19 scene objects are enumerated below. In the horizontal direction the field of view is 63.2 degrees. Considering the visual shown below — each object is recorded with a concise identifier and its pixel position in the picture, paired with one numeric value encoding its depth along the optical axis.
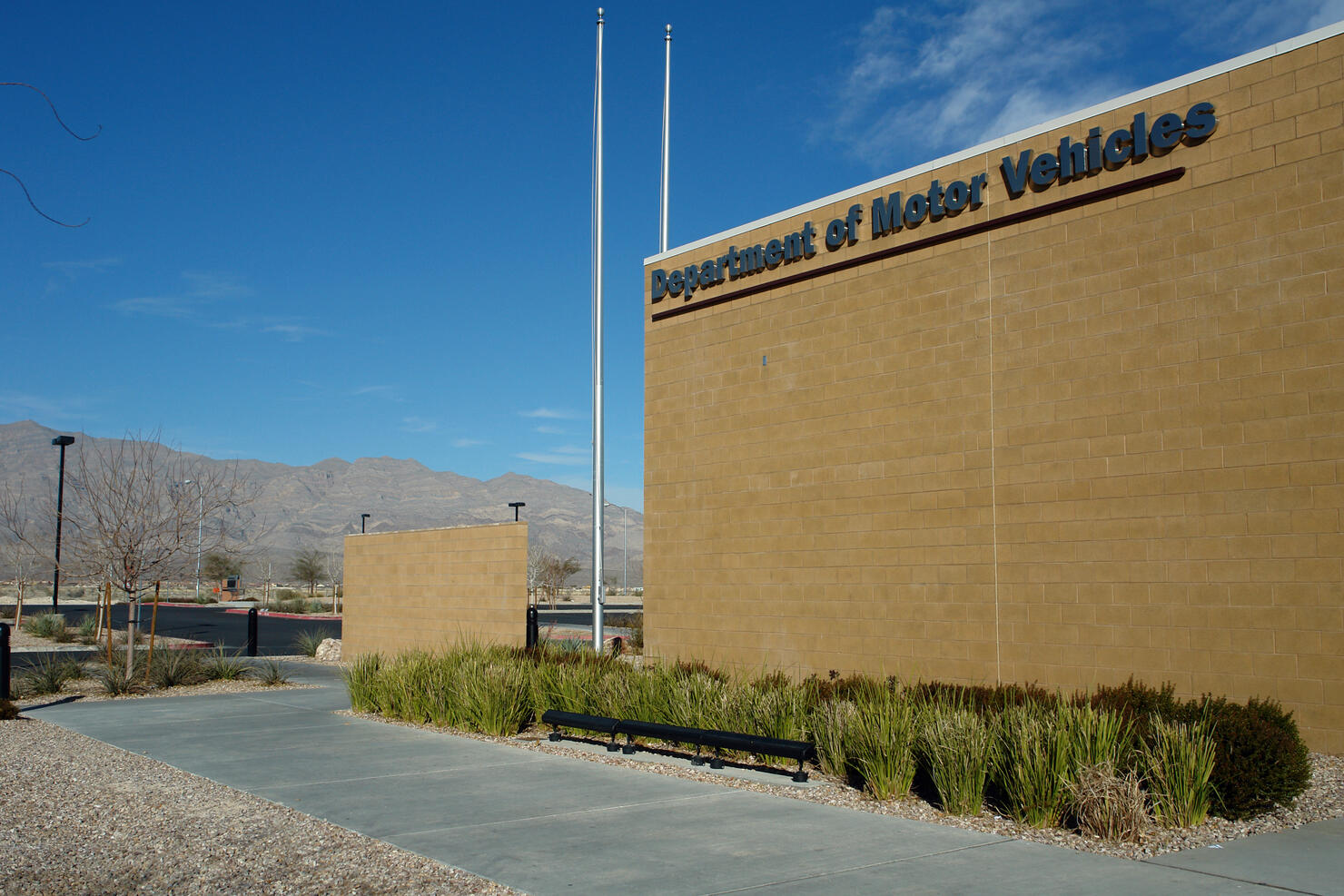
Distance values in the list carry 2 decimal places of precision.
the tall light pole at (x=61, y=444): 41.88
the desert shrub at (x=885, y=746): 9.77
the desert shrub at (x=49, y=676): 19.09
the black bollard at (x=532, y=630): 21.50
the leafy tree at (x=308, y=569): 84.47
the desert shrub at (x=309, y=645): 28.48
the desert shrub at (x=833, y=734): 10.73
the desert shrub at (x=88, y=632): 34.38
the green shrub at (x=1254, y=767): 8.75
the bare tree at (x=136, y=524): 19.64
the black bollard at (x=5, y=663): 18.36
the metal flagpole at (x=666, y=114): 21.31
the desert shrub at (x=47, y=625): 35.87
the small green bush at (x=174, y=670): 20.42
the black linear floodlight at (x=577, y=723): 12.56
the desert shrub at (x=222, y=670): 21.19
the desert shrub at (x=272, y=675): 20.78
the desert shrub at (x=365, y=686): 16.28
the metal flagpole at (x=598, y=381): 20.94
